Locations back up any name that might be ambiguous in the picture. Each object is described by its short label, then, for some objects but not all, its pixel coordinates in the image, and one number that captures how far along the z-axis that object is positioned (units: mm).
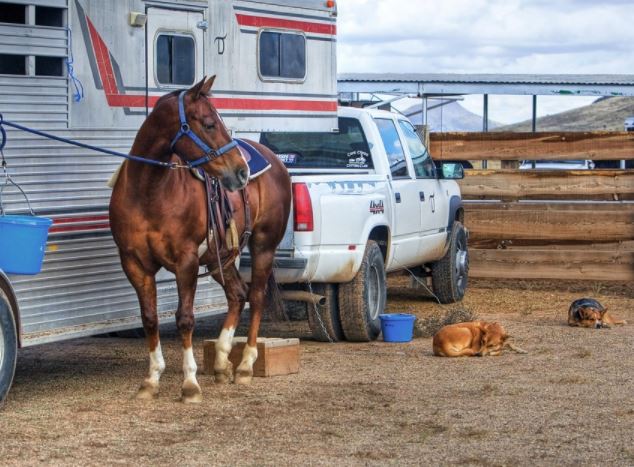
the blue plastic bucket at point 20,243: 7570
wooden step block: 9289
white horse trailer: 8219
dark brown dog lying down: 12109
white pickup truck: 10508
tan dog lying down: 10273
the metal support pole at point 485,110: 33078
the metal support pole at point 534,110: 31500
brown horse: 8102
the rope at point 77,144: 7867
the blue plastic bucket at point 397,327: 11156
